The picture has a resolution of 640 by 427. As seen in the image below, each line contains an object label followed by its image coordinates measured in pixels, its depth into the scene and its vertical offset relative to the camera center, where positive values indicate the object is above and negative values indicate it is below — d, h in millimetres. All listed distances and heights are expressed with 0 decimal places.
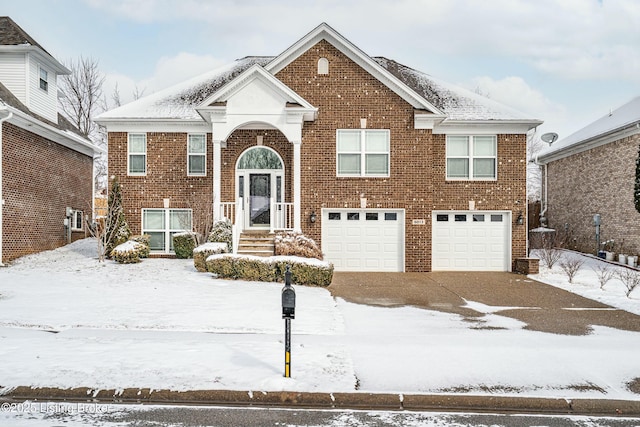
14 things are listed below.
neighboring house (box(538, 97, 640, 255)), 20172 +1473
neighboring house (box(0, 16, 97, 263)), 17938 +2139
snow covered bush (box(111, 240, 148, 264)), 17297 -1337
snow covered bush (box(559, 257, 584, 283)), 15906 -1708
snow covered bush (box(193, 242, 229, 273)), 15633 -1196
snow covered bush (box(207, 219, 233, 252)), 16641 -671
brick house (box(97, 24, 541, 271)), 18703 +1773
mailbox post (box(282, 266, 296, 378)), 6238 -1169
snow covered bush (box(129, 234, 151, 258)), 18177 -1036
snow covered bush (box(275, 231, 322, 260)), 15891 -1003
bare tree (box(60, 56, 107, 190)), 39062 +8866
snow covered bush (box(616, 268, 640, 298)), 13389 -1901
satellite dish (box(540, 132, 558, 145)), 26745 +3909
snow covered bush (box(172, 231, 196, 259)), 19031 -1128
